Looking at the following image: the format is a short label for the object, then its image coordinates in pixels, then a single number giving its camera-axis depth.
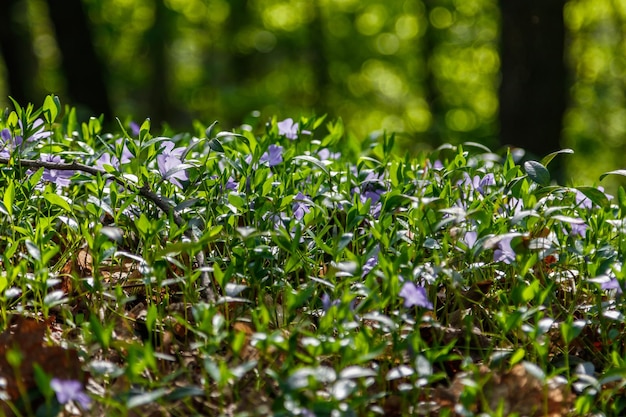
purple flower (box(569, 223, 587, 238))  4.00
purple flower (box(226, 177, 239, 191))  4.29
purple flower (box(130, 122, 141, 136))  6.17
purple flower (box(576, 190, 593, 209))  4.40
